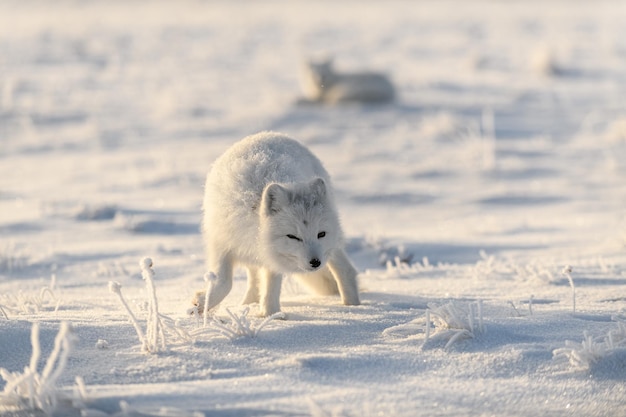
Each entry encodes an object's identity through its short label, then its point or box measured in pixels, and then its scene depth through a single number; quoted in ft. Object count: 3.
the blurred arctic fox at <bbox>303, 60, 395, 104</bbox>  106.83
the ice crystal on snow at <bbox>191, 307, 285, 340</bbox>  30.53
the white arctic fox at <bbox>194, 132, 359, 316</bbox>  32.71
